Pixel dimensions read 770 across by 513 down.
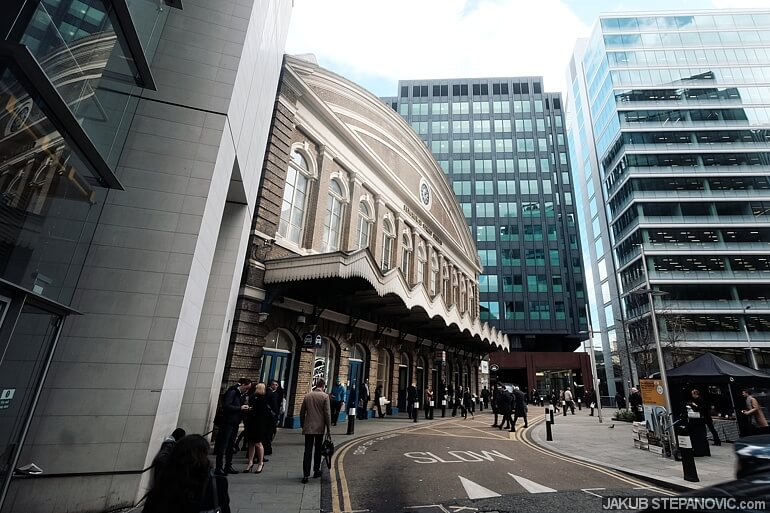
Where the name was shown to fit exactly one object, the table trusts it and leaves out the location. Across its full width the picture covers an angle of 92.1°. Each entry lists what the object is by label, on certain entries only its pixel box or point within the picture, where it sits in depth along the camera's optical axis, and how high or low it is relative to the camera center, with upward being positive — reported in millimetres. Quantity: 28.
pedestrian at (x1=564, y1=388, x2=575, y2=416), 27538 -589
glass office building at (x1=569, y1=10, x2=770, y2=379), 42375 +27720
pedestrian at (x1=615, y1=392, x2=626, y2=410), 25391 -399
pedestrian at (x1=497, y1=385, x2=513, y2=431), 15852 -678
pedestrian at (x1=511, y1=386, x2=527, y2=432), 16759 -660
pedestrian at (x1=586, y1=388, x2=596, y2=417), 27992 -390
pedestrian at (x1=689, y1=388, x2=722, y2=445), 11770 -266
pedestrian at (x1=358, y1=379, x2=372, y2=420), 16984 -1036
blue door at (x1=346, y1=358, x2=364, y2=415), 17281 +128
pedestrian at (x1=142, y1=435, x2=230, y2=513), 2361 -705
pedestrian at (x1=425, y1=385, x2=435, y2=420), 18875 -1134
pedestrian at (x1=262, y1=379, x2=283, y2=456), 8109 -731
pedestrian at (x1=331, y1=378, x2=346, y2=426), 14320 -793
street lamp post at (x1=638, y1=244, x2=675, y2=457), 9790 -83
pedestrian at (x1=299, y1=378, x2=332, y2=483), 6695 -799
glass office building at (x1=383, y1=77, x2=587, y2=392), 57250 +32796
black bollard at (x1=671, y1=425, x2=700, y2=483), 7098 -1096
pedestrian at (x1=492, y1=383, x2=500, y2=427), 16716 -935
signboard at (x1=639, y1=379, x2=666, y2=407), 10969 +147
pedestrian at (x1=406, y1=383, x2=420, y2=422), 17141 -832
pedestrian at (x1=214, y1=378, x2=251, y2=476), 6723 -890
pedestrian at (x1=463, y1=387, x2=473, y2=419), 20812 -789
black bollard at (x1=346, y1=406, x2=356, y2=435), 12316 -1330
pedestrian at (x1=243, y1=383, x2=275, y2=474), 7277 -974
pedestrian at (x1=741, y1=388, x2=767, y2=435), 9523 -293
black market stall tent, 12070 +784
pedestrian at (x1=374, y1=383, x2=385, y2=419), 18422 -961
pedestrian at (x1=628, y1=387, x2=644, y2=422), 19125 -382
